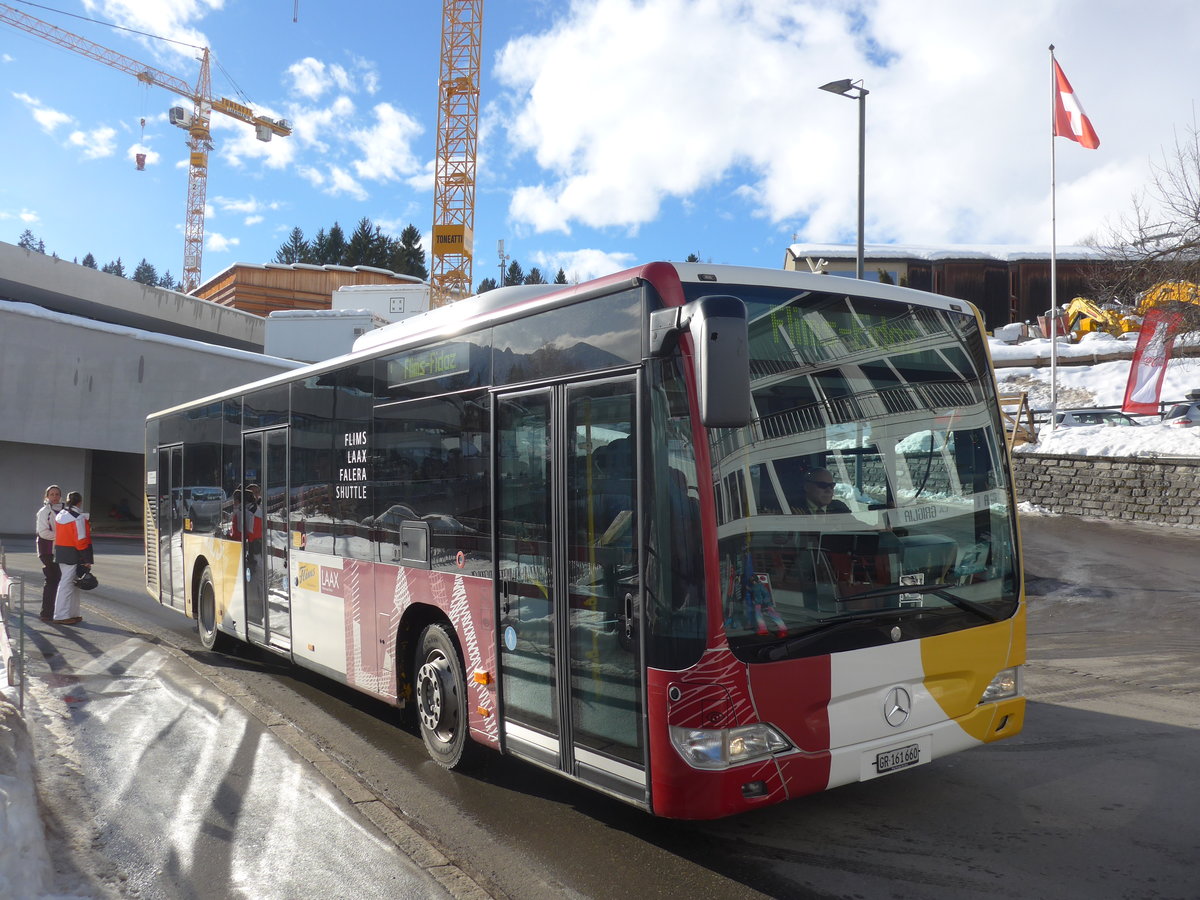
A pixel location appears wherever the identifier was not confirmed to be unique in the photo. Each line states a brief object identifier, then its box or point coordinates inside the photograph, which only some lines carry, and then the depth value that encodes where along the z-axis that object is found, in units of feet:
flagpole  91.86
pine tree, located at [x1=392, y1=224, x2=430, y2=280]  331.98
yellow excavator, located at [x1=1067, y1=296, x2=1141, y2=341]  146.41
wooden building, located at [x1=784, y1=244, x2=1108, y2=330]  176.76
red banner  66.69
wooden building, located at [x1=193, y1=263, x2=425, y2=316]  209.67
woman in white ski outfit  41.63
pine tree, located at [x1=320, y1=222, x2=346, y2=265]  340.39
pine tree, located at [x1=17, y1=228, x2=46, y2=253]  490.49
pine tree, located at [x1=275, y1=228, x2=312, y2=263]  354.54
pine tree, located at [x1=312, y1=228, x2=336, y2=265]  341.62
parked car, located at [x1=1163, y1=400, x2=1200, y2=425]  82.84
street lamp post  53.06
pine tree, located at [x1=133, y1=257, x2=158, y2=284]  503.20
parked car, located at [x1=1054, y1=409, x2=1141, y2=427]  91.66
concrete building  104.99
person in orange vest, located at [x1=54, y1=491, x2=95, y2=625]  40.57
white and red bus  14.11
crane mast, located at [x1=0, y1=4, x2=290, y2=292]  343.67
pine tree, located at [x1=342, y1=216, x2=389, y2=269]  333.21
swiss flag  80.69
